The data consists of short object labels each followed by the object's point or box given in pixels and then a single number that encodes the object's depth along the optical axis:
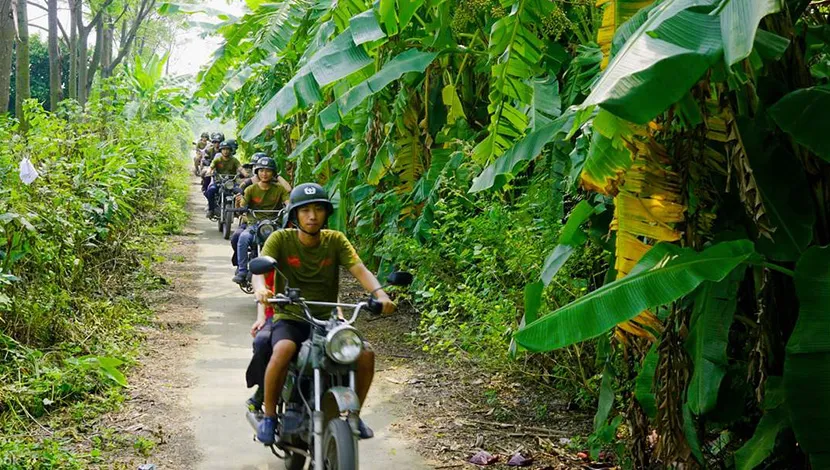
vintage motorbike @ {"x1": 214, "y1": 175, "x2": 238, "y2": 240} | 18.02
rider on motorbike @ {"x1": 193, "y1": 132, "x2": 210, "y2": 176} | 26.19
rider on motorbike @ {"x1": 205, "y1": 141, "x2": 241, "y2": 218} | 18.88
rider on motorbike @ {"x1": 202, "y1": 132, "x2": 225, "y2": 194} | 21.98
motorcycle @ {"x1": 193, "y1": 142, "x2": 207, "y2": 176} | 25.15
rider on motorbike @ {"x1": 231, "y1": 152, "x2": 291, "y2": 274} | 12.71
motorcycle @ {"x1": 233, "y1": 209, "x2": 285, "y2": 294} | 10.49
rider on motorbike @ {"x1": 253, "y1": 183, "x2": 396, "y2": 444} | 5.47
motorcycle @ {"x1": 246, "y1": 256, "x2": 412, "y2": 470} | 4.89
